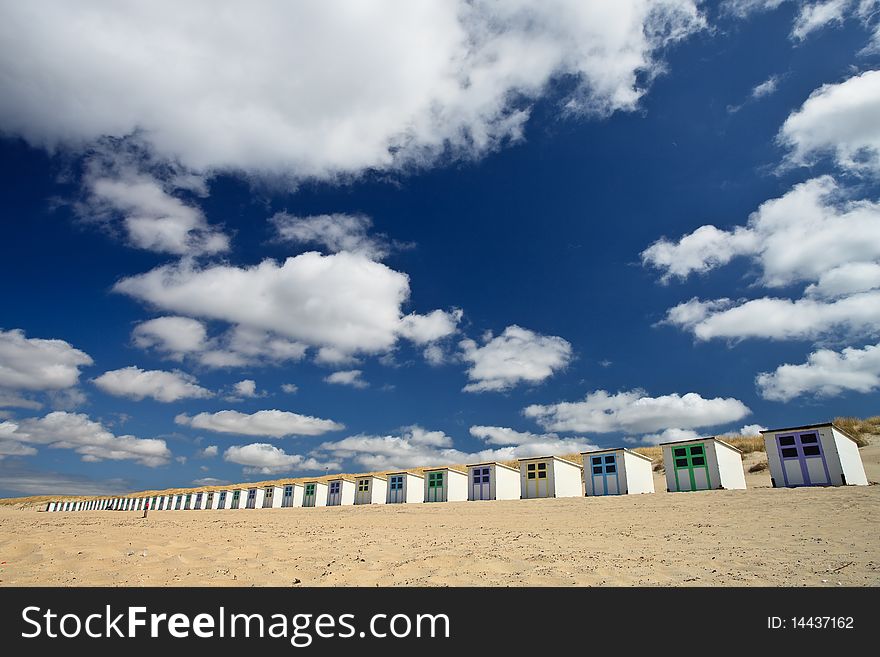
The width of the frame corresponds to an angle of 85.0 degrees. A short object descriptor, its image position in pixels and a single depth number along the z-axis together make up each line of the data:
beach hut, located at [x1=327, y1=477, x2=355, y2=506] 47.50
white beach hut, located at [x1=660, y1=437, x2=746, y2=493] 23.59
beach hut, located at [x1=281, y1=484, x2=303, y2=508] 51.66
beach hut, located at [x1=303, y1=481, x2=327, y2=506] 49.67
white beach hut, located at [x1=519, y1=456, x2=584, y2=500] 30.78
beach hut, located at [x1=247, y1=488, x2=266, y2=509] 55.28
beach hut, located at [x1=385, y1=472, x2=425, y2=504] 41.69
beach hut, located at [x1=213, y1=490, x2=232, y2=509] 59.43
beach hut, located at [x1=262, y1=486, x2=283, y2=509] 53.56
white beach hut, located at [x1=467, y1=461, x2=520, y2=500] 34.56
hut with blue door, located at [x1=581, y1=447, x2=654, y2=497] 27.44
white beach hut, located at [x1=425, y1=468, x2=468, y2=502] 38.19
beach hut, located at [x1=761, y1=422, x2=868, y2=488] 19.77
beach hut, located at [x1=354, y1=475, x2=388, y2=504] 45.28
